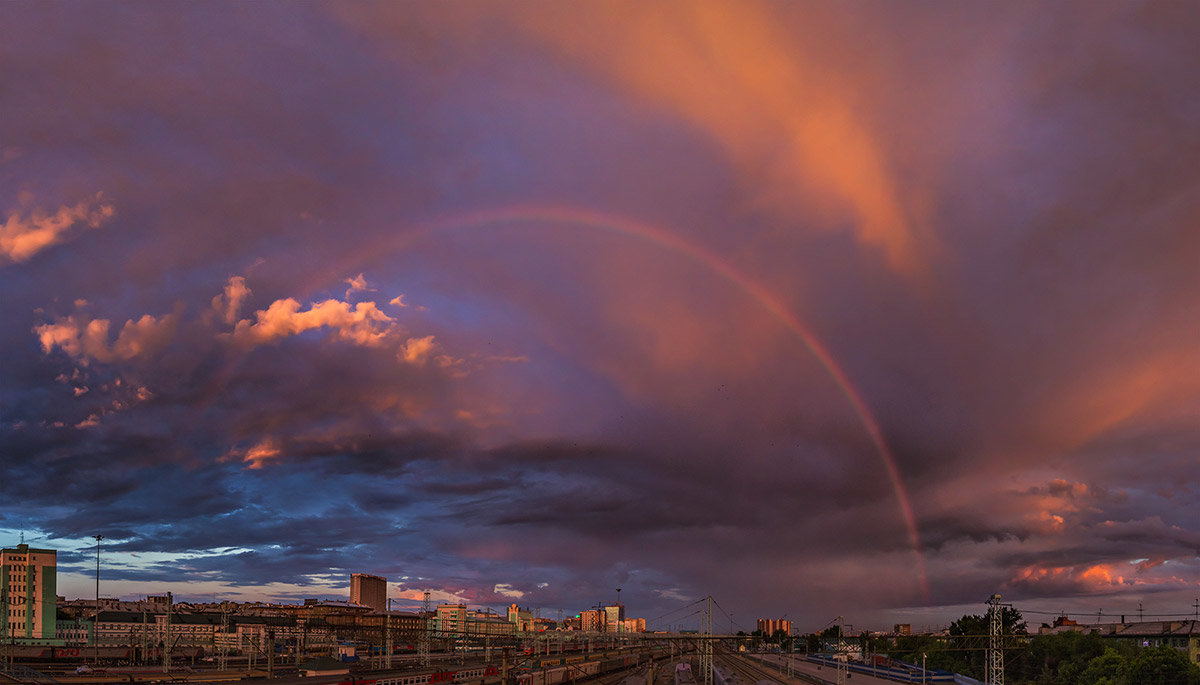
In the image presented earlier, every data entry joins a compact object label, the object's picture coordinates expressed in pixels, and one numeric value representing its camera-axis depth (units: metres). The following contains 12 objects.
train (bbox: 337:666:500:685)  79.19
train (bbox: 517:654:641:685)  91.38
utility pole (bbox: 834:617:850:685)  112.53
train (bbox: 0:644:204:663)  142.88
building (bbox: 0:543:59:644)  186.69
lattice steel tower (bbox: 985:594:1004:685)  70.25
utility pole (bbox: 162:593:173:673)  103.31
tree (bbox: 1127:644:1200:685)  95.75
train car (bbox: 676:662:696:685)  135.38
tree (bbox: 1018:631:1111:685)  116.31
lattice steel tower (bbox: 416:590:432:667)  140.15
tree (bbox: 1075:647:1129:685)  100.88
